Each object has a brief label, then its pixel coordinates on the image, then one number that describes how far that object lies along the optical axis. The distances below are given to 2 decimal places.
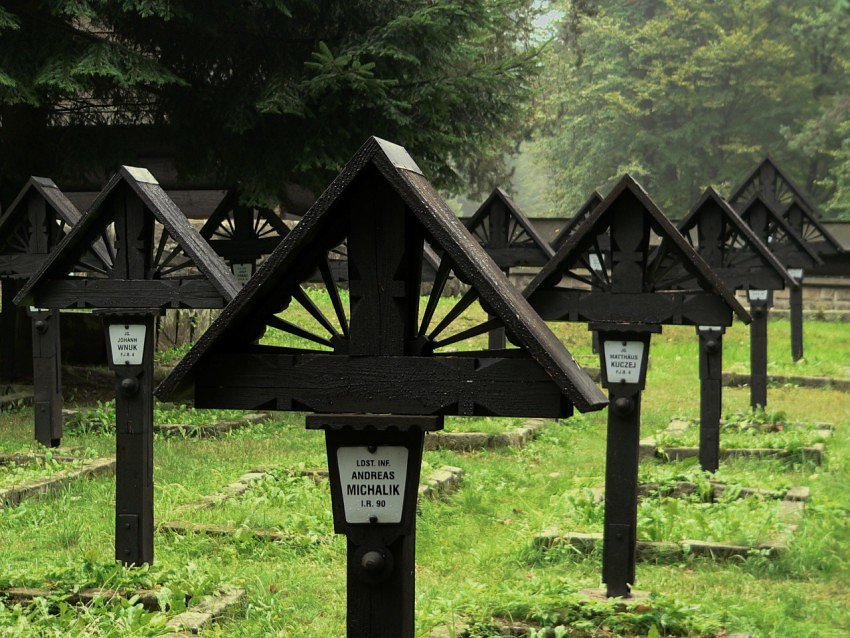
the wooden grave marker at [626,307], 7.36
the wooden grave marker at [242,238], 14.38
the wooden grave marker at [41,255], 11.86
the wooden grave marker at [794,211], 20.88
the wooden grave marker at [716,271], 11.48
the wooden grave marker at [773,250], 15.08
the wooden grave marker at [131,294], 7.53
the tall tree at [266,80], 14.21
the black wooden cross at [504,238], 15.74
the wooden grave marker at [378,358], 4.14
